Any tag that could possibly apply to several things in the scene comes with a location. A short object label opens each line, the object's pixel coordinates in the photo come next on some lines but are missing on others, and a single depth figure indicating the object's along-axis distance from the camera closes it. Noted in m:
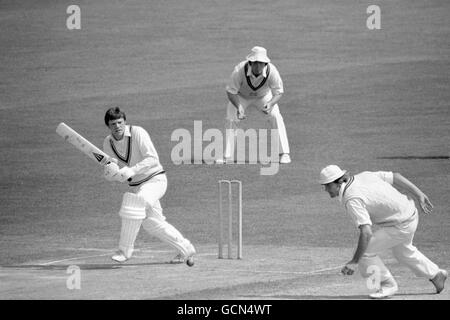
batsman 15.05
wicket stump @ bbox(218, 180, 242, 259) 15.56
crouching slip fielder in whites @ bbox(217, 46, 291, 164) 21.73
